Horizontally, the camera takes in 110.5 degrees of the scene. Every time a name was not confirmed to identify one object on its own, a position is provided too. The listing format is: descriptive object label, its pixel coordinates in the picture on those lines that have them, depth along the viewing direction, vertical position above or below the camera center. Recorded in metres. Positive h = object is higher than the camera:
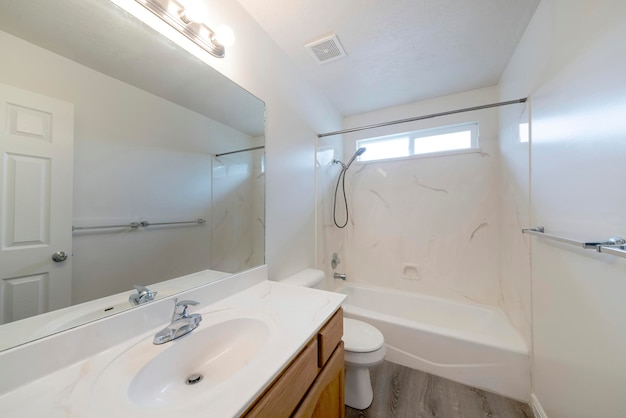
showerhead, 2.29 +0.60
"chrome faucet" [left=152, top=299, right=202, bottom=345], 0.72 -0.41
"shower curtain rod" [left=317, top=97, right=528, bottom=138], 1.40 +0.74
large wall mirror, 0.58 +0.15
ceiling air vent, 1.46 +1.15
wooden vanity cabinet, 0.58 -0.57
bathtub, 1.38 -0.97
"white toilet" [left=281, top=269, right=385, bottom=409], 1.30 -0.90
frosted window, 2.10 +0.72
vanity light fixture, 0.86 +0.81
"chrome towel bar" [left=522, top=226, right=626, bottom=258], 0.61 -0.11
